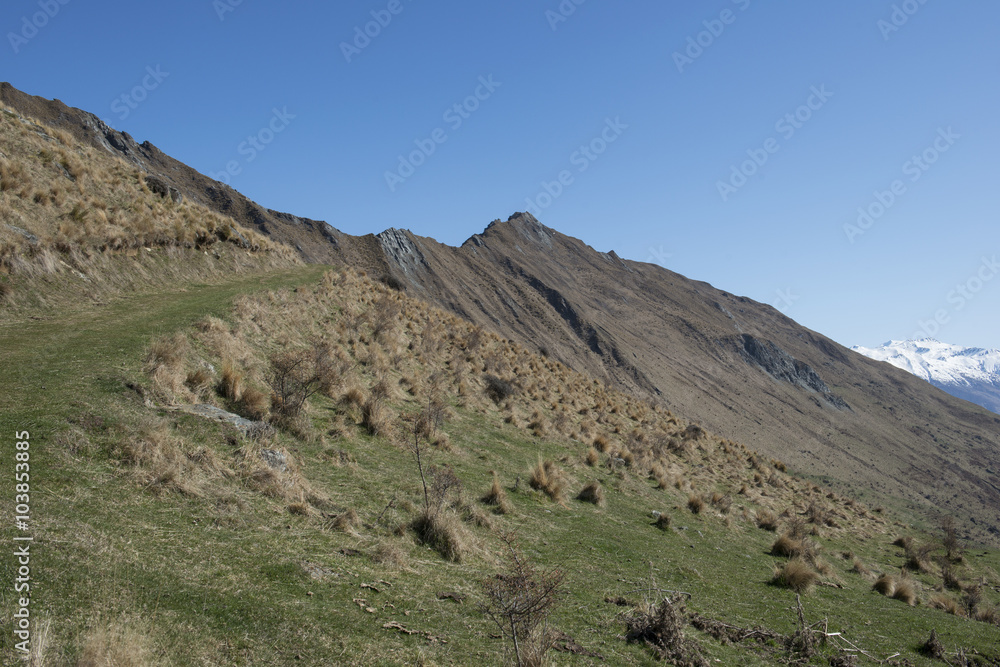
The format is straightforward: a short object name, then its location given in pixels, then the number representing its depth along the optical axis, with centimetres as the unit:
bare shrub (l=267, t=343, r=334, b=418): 1314
